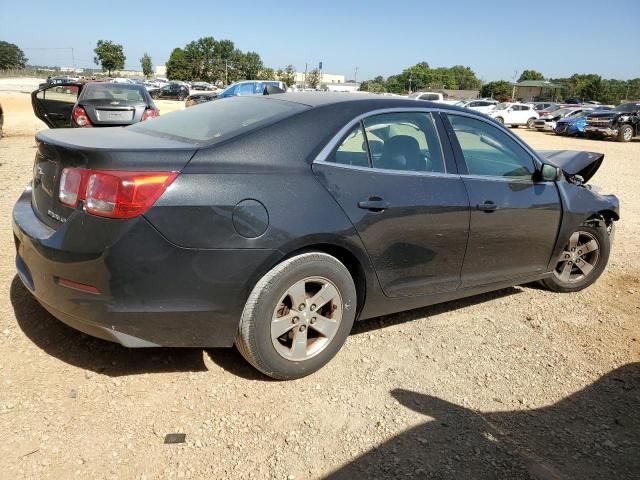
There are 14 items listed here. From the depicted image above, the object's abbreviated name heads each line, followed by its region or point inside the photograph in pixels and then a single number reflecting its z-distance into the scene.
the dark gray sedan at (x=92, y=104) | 10.36
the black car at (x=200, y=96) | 34.29
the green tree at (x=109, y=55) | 94.38
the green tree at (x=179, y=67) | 108.62
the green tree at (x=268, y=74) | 90.48
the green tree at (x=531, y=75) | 134.25
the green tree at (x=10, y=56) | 108.53
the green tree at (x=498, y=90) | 84.94
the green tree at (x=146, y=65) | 113.88
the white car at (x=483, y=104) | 33.92
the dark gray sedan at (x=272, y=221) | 2.50
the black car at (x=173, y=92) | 43.72
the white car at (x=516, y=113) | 32.91
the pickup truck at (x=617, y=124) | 23.86
